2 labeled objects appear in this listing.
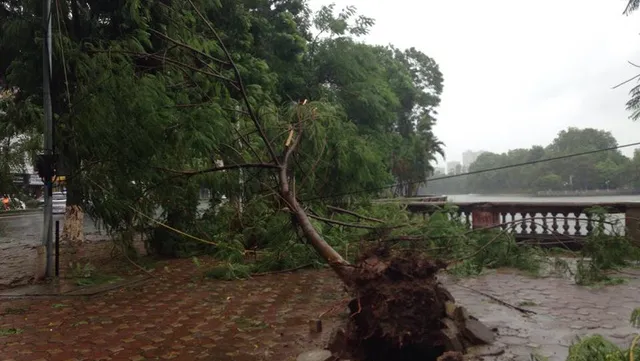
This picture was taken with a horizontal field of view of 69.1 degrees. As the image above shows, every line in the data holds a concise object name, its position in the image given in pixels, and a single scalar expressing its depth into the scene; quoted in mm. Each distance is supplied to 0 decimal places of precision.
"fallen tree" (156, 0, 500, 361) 3297
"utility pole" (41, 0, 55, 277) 6570
